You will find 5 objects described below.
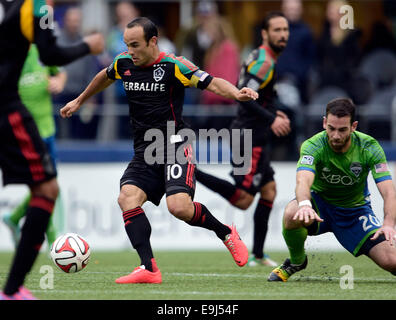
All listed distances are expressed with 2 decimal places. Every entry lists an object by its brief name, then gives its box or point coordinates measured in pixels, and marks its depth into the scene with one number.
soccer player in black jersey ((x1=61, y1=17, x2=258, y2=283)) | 14.81
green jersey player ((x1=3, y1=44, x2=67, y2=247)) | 21.30
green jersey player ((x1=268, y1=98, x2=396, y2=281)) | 13.88
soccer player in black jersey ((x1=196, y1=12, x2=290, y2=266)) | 18.20
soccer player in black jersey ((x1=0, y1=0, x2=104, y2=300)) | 11.33
